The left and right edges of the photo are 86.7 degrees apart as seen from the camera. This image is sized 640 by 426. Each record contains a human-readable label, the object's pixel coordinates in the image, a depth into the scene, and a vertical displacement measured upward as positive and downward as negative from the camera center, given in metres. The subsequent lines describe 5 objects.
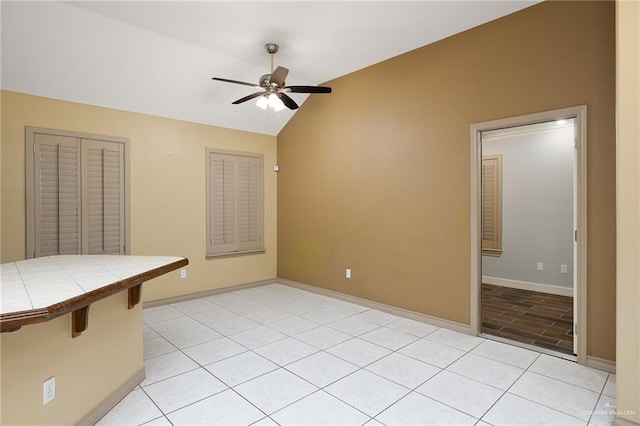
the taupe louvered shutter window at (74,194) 3.78 +0.22
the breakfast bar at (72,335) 1.60 -0.72
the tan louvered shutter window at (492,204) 5.84 +0.12
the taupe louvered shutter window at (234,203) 5.25 +0.14
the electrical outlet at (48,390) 1.78 -0.95
